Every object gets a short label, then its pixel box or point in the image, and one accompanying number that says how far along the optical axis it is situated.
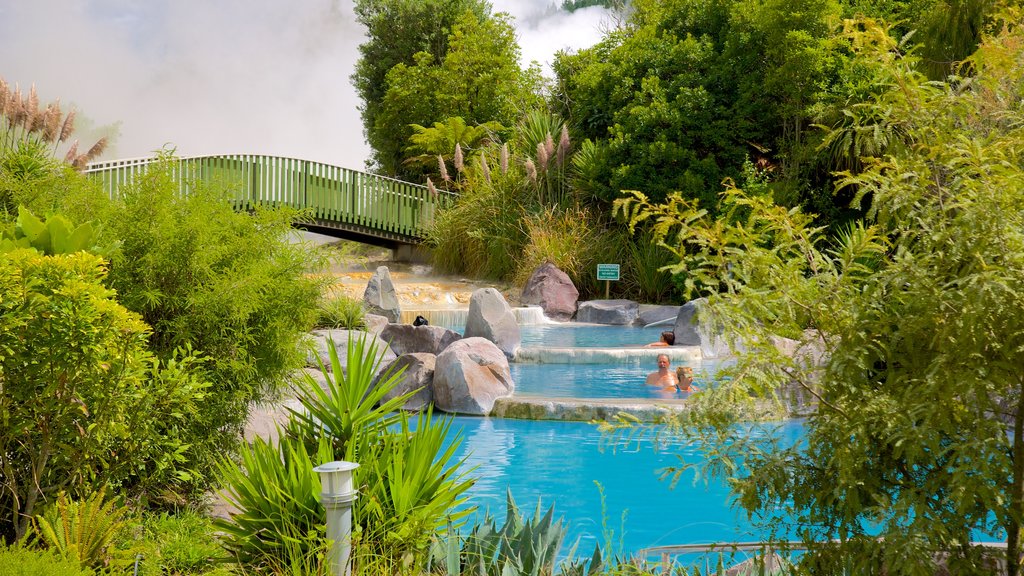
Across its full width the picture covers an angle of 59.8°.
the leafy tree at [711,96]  14.73
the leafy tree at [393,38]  27.89
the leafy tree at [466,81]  25.16
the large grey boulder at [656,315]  13.24
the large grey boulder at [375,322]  9.49
